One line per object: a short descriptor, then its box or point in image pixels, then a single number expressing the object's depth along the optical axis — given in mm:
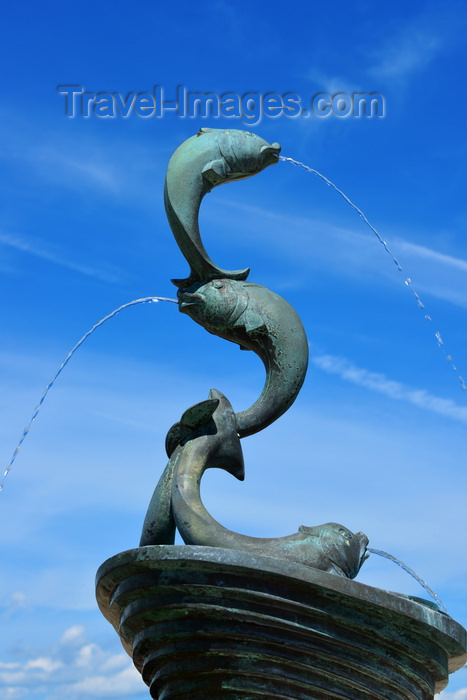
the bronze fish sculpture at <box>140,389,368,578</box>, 7340
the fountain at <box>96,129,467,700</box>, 6707
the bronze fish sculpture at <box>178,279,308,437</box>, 8469
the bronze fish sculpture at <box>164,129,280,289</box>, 8617
